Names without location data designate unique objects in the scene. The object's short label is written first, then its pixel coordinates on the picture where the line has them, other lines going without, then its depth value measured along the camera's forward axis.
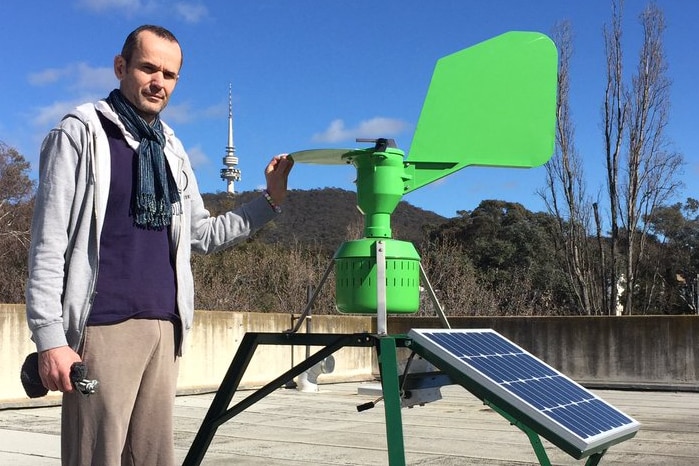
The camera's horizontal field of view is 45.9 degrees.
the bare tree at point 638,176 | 19.69
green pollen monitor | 2.63
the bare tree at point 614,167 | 19.70
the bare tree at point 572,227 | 20.70
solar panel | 2.20
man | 2.09
